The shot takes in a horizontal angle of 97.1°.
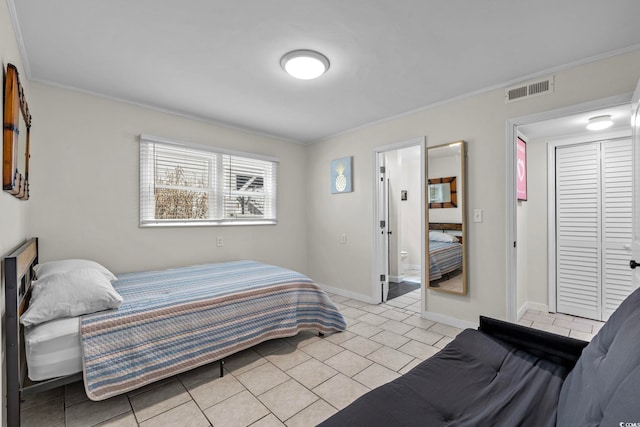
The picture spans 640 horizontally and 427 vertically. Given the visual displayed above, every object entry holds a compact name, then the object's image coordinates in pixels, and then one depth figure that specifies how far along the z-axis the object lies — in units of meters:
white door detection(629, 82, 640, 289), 1.87
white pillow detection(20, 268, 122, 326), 1.68
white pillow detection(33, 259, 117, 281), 2.08
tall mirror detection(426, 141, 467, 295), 3.08
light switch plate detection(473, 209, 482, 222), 2.96
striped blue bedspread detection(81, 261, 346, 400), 1.75
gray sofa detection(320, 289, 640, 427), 0.81
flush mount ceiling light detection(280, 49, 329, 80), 2.24
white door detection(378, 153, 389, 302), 3.98
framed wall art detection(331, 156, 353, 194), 4.21
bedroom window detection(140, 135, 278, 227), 3.27
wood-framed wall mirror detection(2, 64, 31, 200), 1.54
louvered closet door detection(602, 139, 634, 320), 3.10
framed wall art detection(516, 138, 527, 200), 3.34
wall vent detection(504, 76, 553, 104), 2.53
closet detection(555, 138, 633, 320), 3.13
